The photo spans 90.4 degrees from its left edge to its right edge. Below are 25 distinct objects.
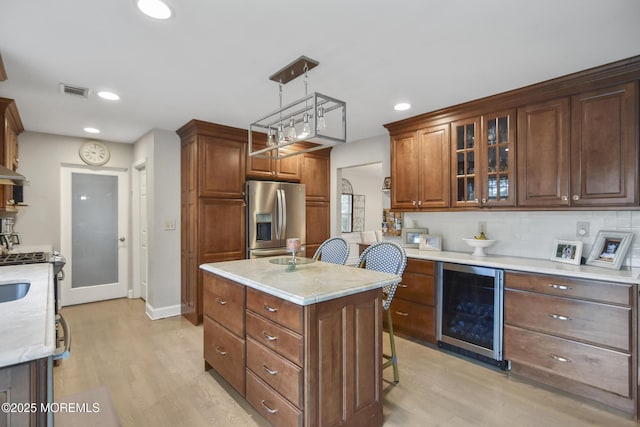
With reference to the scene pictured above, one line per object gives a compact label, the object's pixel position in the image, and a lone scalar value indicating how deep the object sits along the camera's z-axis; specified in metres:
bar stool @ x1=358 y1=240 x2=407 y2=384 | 2.34
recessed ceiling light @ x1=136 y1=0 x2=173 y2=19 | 1.62
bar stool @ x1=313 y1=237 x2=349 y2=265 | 2.95
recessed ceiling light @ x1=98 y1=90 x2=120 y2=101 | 2.82
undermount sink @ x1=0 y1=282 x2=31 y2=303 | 2.03
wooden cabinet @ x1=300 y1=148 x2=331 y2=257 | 4.91
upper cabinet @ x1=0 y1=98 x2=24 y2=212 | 2.88
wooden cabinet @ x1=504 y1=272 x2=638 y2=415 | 2.06
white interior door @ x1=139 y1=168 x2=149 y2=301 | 4.44
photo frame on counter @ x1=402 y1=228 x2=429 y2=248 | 3.71
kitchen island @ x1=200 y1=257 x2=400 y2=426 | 1.63
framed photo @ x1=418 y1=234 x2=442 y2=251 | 3.51
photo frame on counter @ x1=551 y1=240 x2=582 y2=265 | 2.55
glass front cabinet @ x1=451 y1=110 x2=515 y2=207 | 2.87
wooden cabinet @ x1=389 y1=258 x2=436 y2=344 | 3.09
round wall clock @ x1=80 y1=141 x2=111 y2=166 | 4.54
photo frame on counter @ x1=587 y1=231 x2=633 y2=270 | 2.36
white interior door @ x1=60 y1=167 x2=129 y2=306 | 4.51
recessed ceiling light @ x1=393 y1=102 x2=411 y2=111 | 3.15
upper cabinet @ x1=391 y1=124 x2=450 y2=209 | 3.33
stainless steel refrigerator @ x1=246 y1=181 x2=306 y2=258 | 4.16
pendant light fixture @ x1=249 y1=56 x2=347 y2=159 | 1.94
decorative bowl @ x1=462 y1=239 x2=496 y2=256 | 3.08
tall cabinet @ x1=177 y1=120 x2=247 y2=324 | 3.80
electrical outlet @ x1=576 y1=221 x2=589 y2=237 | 2.68
